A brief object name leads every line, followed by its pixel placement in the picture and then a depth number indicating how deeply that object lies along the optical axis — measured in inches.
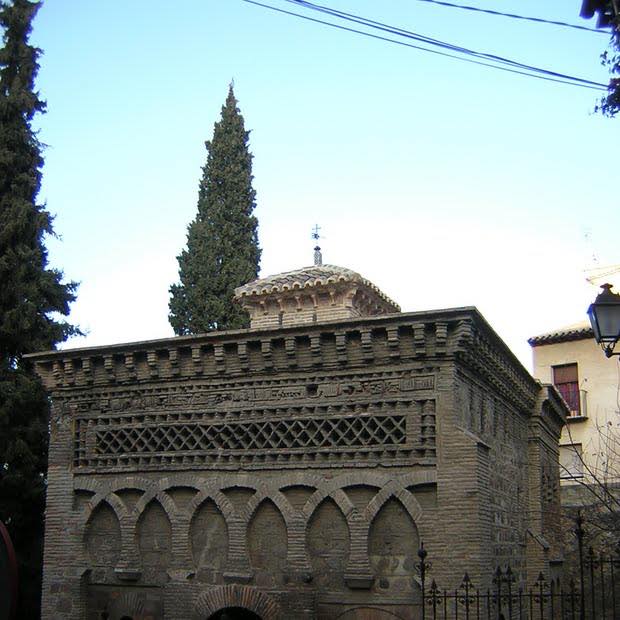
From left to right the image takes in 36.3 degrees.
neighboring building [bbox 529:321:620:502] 1136.8
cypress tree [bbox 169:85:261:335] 961.5
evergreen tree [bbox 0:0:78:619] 689.0
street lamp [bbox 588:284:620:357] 300.8
